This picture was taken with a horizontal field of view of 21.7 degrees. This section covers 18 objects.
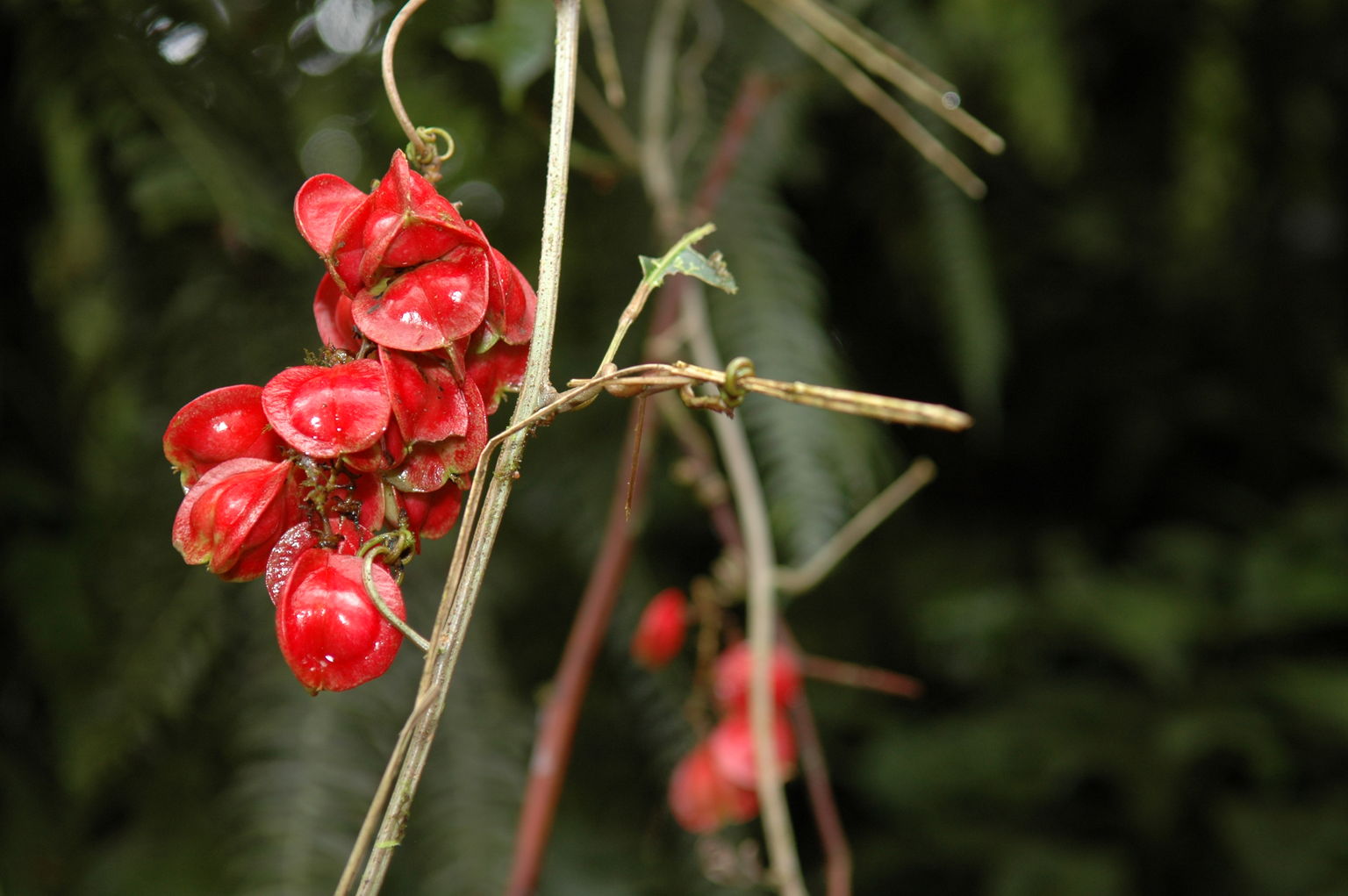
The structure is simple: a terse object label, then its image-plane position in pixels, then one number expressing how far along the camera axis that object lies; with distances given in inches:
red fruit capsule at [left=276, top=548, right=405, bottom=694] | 18.5
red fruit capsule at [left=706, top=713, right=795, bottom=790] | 34.9
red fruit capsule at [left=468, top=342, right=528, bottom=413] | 19.2
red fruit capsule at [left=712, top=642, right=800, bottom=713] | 36.8
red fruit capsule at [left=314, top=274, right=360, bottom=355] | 19.1
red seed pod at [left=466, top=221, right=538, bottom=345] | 18.7
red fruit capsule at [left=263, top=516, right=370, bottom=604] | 18.9
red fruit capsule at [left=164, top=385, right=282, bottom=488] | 18.7
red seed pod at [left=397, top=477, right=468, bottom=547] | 19.0
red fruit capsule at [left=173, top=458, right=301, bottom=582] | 18.5
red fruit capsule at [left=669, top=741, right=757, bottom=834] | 35.6
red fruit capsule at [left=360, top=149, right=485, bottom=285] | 18.5
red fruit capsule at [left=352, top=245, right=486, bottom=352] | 18.4
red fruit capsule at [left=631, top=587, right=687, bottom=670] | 36.5
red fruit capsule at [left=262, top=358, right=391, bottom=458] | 18.3
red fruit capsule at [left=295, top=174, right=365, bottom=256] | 18.8
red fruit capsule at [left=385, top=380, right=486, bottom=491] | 18.6
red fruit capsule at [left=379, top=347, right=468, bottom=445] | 18.5
